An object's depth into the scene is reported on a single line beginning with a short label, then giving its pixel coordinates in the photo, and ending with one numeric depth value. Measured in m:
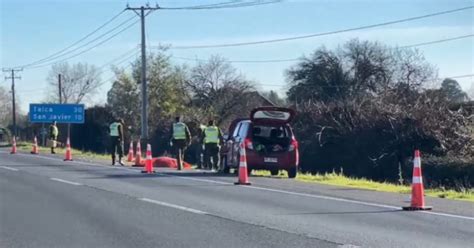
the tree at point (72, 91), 112.75
